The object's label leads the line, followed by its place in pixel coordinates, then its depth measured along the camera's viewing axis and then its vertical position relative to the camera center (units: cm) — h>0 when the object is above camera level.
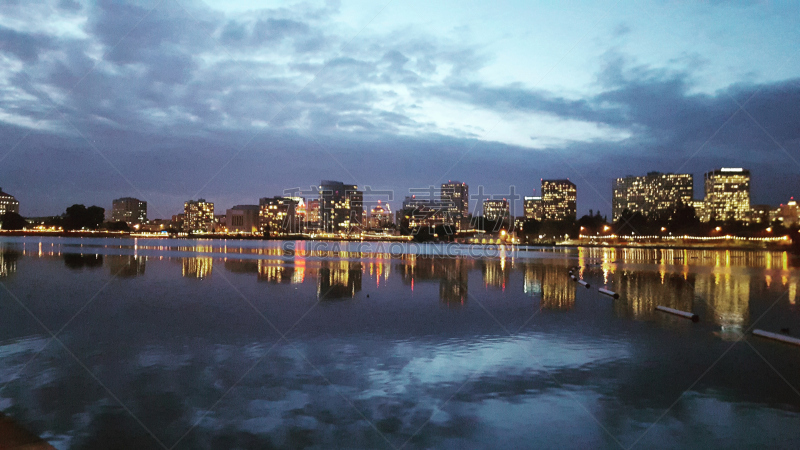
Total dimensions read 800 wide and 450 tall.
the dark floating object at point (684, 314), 1564 -249
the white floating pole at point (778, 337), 1251 -254
